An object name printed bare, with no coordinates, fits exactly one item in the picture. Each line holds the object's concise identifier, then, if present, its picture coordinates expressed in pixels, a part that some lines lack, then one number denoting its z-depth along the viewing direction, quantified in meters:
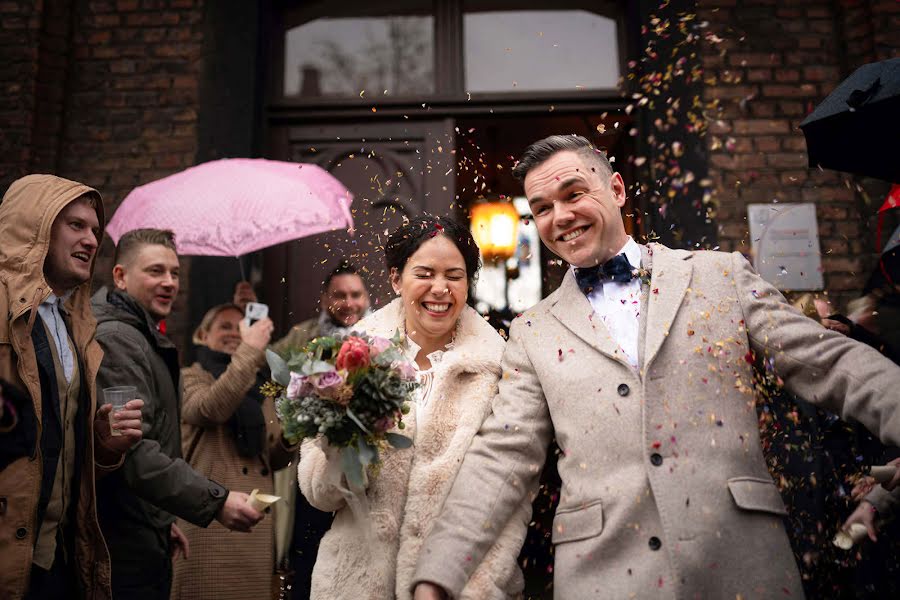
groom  2.17
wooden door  5.50
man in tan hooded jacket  2.54
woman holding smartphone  4.05
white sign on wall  5.12
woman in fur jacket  2.57
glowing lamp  5.96
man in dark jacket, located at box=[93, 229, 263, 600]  3.20
